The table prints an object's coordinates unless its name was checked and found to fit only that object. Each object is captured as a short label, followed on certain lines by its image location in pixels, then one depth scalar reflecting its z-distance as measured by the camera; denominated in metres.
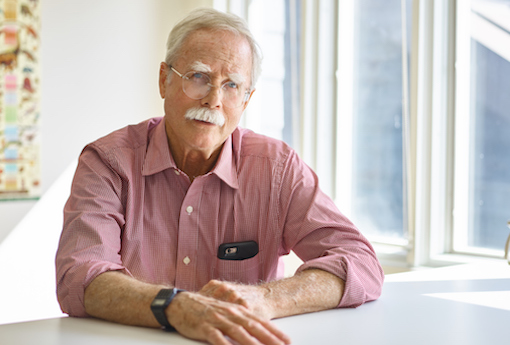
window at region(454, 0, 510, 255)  2.57
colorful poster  3.18
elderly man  1.48
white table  1.03
